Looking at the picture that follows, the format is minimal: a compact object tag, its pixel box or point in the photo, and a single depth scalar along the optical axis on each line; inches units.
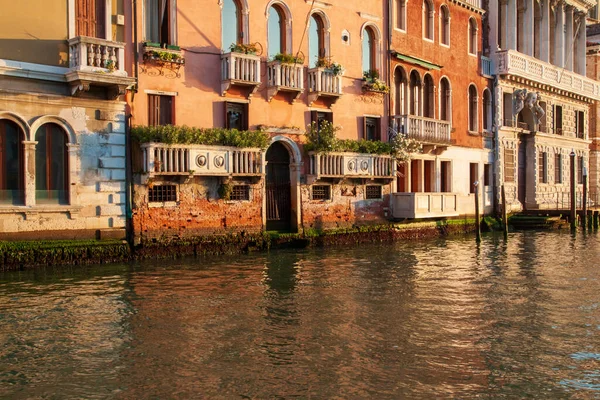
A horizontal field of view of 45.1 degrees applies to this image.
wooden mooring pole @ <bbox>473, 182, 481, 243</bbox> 792.9
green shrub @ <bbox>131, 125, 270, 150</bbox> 586.9
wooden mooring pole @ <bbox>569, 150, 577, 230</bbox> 1014.5
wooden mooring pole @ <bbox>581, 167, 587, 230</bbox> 1039.7
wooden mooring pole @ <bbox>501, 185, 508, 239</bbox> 856.6
